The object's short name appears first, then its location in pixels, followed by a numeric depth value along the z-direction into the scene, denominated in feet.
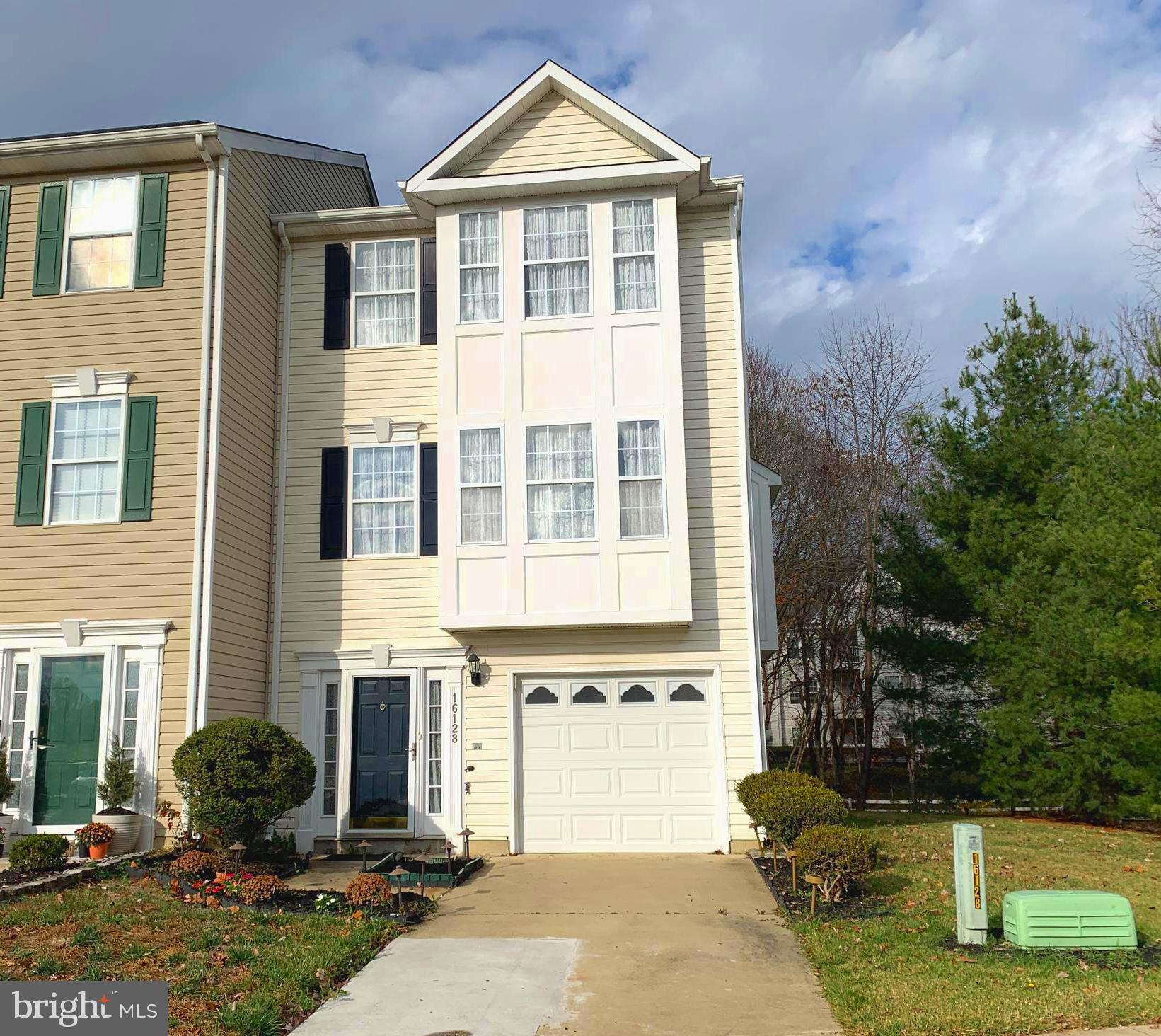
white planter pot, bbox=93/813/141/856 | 34.37
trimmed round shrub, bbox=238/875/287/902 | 28.22
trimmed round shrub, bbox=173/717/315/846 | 33.40
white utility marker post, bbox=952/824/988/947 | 23.67
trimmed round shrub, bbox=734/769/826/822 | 34.94
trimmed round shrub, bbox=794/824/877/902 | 28.12
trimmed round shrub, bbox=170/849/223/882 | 29.84
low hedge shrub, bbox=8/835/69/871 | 30.58
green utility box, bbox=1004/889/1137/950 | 23.15
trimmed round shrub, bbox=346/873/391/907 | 28.12
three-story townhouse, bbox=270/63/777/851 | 40.16
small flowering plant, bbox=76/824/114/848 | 33.47
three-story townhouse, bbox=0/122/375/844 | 37.06
